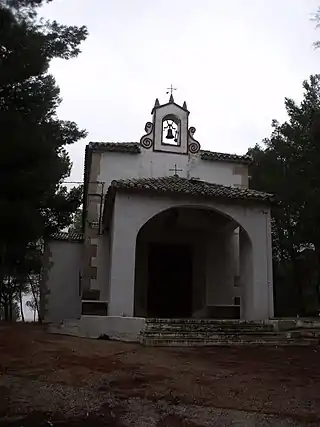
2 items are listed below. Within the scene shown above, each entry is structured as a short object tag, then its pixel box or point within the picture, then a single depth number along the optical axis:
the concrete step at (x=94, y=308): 13.27
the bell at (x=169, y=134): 16.03
